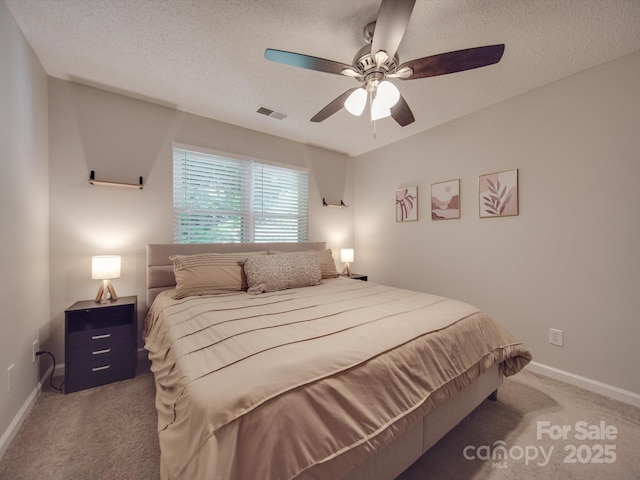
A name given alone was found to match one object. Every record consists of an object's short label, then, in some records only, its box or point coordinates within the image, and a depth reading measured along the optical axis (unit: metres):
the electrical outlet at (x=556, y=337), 2.23
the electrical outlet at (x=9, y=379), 1.53
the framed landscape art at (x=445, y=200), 2.96
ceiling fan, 1.27
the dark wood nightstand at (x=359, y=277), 3.70
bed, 0.80
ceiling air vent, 2.77
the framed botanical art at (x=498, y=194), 2.49
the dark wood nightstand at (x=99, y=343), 1.98
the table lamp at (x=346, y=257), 3.78
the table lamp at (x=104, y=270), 2.15
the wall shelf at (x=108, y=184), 2.34
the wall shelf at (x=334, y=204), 3.98
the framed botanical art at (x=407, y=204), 3.39
